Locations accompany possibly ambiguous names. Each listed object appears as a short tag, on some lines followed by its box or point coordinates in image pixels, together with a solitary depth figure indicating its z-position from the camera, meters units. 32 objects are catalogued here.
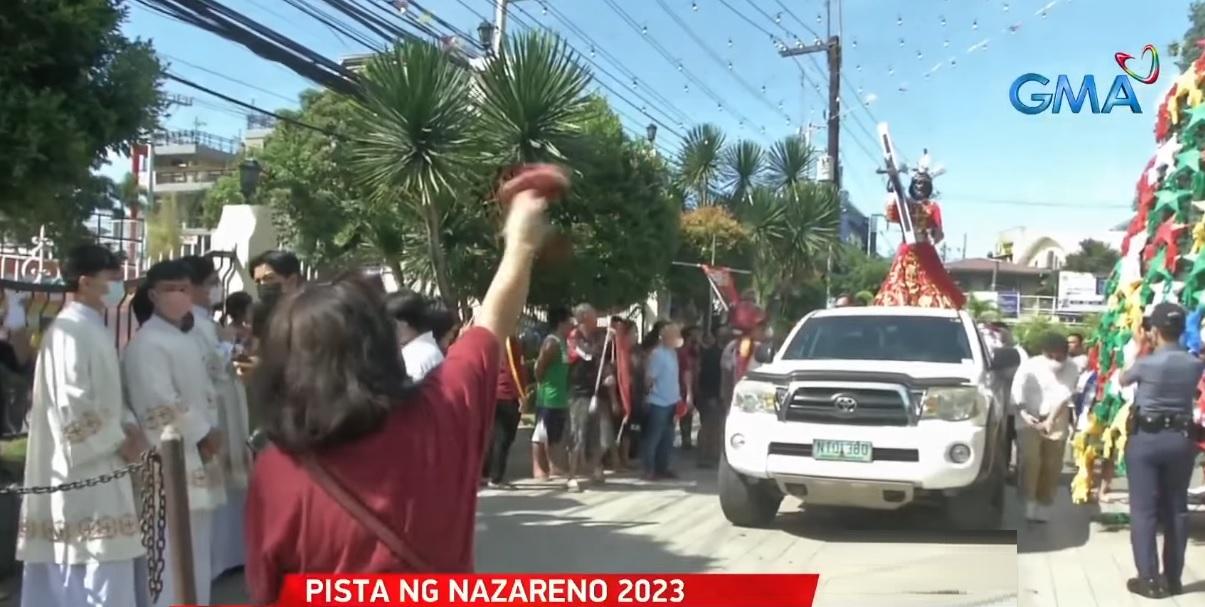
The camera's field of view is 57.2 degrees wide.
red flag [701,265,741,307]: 15.88
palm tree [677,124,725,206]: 21.25
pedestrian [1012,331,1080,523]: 8.29
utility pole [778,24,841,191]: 22.80
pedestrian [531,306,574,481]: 9.56
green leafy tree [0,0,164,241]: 5.07
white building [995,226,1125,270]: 44.53
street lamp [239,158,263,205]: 12.79
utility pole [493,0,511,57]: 12.14
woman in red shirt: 1.85
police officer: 5.92
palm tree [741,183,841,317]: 21.61
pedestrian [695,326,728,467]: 11.78
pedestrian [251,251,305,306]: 5.67
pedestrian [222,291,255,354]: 7.00
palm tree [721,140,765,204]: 22.30
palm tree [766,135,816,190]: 22.52
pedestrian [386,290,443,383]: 5.73
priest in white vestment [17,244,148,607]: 4.38
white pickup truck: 7.19
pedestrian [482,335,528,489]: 9.28
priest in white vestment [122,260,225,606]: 4.73
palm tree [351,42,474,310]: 10.98
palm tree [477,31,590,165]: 11.43
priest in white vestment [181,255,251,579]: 5.51
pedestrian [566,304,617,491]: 10.04
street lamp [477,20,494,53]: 12.60
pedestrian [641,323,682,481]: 10.35
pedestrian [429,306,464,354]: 6.48
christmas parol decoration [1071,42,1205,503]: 7.36
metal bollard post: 2.43
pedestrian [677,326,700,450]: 11.77
